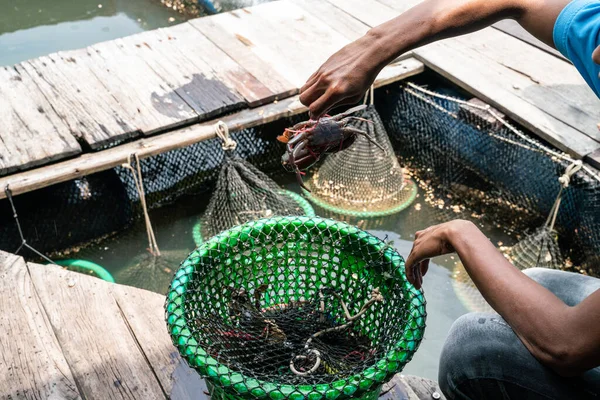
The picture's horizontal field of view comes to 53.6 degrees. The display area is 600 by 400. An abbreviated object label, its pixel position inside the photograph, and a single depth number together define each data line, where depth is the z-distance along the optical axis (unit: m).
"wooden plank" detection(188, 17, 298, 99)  4.11
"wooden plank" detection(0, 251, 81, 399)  2.10
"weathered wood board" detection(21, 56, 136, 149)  3.66
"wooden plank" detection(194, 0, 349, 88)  4.39
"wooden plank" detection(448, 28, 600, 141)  3.90
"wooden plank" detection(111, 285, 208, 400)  2.14
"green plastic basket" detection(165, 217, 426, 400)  1.55
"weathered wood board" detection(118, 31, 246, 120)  3.92
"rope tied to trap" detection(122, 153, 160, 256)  3.54
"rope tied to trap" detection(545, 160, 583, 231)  3.37
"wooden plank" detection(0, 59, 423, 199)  3.37
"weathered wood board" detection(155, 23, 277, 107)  4.04
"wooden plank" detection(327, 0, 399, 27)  5.00
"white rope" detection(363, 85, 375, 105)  4.11
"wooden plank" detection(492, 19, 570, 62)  4.54
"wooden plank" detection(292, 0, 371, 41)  4.84
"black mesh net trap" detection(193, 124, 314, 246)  3.57
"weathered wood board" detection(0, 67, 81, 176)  3.46
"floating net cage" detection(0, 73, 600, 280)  3.86
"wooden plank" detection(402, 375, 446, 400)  2.28
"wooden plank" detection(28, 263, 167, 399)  2.13
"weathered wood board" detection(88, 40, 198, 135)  3.79
